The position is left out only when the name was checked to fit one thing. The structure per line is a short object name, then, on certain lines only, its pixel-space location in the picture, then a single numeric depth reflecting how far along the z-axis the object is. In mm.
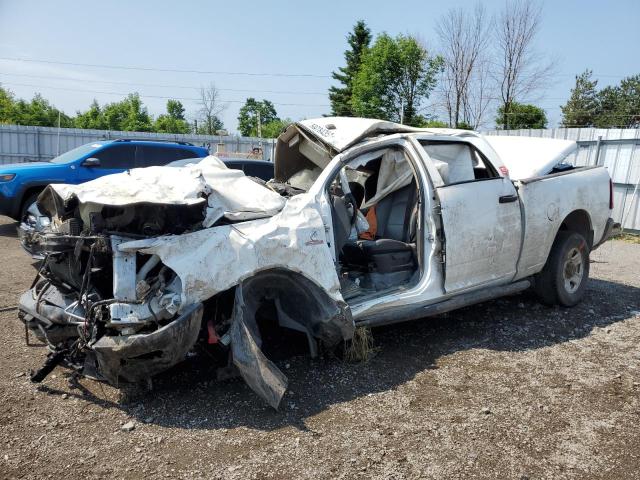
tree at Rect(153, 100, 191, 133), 51969
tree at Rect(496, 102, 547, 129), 24523
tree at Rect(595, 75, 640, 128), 37562
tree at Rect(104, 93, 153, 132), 49031
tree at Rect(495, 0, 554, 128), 22203
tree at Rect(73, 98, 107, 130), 50625
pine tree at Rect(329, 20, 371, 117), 40406
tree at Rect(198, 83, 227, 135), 46966
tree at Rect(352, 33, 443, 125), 30688
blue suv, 9234
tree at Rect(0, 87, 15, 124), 38938
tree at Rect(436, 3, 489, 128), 24094
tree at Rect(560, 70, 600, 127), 38875
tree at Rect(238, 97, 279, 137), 68000
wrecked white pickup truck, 3293
